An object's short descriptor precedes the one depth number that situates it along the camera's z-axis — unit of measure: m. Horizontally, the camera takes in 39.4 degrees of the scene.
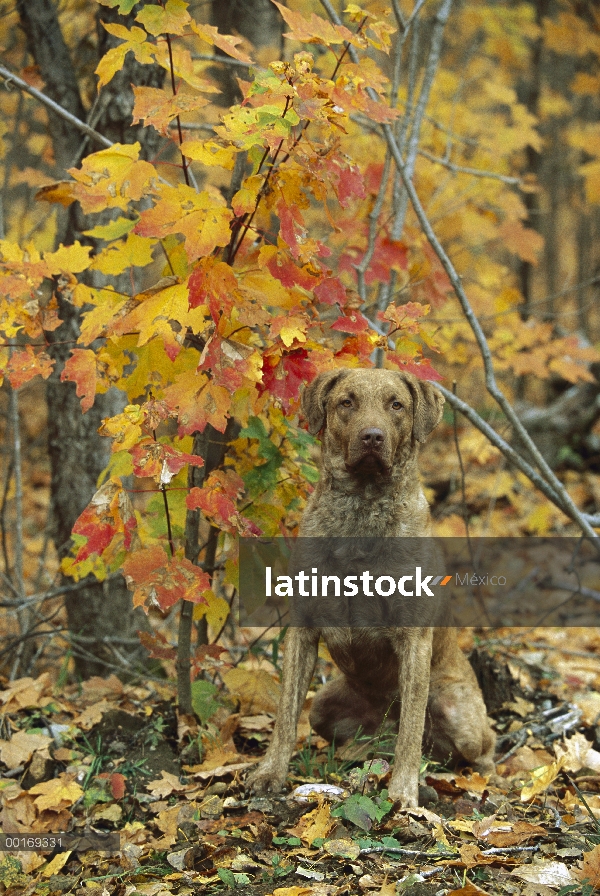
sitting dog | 3.75
